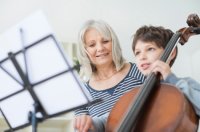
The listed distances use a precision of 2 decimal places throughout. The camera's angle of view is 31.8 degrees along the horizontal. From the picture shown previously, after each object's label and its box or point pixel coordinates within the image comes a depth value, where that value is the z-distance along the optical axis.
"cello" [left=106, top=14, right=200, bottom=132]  0.89
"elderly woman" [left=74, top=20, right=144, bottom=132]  1.40
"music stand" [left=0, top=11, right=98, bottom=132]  0.96
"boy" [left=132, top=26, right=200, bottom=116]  1.00
